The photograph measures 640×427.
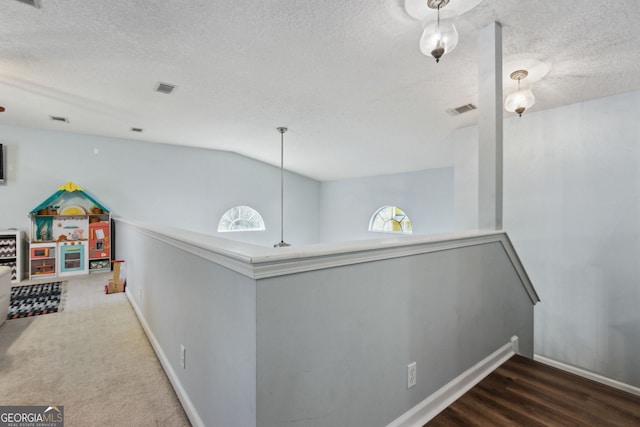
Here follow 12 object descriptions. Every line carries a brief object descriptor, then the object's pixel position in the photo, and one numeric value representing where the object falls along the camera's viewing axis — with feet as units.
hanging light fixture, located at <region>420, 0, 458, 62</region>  5.99
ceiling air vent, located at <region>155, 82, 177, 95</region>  11.11
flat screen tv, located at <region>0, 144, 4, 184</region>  15.57
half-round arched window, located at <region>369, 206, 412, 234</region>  21.47
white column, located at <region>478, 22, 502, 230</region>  7.34
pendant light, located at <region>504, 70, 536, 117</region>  8.67
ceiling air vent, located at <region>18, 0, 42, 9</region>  6.62
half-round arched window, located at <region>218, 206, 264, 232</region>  23.06
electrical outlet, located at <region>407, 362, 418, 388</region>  4.91
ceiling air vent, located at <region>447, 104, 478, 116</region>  11.80
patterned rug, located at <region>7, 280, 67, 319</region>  10.66
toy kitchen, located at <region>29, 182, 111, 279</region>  15.83
